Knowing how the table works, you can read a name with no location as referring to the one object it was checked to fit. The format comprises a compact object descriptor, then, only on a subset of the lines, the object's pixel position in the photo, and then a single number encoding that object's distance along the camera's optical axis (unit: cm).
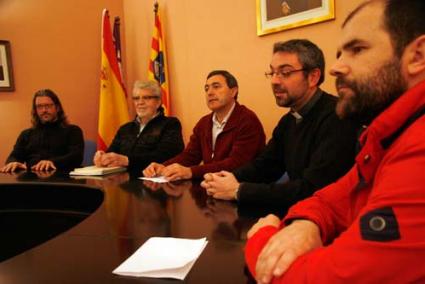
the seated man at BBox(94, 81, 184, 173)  271
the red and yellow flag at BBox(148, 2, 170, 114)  373
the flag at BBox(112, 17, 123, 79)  413
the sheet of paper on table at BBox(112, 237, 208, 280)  84
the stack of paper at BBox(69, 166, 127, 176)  227
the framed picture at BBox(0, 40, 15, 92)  353
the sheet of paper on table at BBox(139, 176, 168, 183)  199
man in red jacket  60
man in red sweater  225
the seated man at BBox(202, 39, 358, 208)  138
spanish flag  390
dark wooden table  86
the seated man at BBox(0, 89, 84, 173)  303
